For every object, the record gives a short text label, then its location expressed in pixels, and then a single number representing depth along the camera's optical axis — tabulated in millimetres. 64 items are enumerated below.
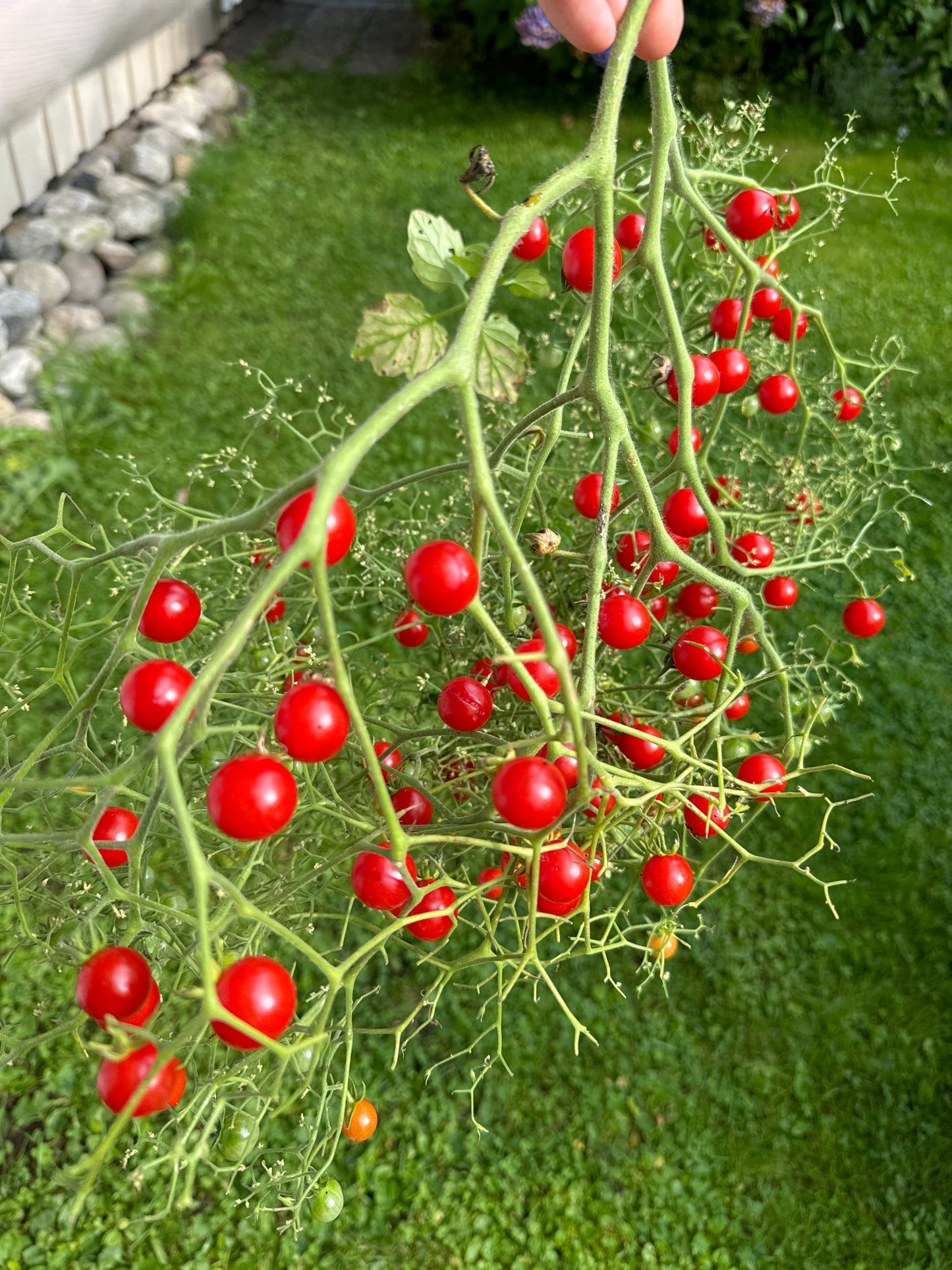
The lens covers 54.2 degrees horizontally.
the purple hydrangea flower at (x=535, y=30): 1357
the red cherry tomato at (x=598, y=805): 233
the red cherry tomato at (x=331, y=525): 172
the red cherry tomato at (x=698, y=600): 355
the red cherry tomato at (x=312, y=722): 181
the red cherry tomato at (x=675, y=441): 311
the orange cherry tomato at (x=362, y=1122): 306
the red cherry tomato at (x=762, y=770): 312
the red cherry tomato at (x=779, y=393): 409
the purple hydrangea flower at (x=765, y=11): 1397
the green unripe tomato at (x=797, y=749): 293
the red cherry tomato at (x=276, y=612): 329
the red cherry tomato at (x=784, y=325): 431
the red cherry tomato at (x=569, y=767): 233
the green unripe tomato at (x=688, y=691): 311
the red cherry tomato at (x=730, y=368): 360
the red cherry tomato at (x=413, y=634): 393
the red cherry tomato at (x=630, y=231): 388
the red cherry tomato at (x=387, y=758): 278
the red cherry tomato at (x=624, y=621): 278
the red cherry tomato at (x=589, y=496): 338
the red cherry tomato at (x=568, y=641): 291
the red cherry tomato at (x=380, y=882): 246
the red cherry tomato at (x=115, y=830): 290
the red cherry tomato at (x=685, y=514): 336
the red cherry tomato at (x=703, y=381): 314
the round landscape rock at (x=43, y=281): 1051
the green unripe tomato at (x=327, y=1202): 328
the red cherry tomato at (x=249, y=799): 183
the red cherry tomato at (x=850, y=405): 447
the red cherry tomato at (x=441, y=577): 189
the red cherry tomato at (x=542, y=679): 259
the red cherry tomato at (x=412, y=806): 287
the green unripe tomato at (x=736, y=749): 321
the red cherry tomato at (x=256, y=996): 180
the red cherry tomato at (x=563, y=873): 232
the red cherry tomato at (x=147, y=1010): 206
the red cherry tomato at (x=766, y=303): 416
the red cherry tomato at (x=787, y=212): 436
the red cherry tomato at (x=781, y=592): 405
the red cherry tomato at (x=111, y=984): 193
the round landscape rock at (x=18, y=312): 995
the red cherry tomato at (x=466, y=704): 264
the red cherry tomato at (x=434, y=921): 263
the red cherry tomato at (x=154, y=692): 211
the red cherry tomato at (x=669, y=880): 272
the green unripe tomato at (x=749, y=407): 474
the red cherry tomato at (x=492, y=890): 306
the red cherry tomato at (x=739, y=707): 347
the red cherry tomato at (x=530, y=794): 192
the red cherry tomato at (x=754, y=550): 365
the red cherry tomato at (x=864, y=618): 440
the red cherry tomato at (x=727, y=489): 374
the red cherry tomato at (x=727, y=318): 397
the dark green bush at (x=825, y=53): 1432
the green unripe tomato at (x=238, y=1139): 282
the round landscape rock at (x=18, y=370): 955
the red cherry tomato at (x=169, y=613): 232
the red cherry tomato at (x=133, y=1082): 179
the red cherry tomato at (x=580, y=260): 314
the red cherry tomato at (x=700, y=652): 297
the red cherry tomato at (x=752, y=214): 378
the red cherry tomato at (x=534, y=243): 356
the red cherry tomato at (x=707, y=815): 265
